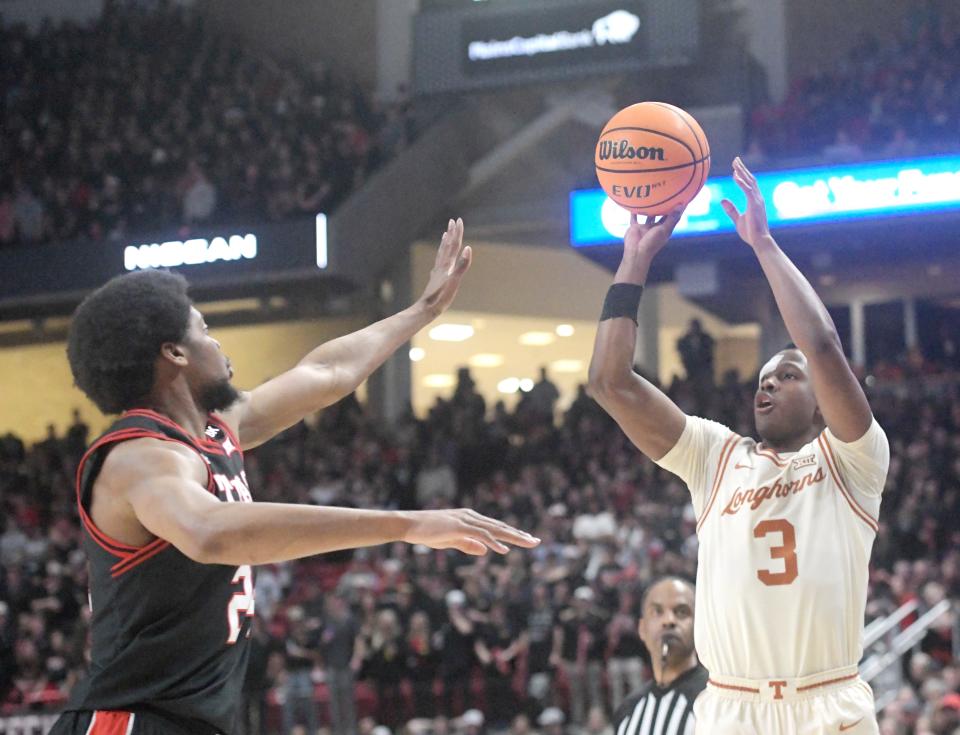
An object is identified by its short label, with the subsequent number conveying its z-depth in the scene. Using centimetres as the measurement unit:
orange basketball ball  515
